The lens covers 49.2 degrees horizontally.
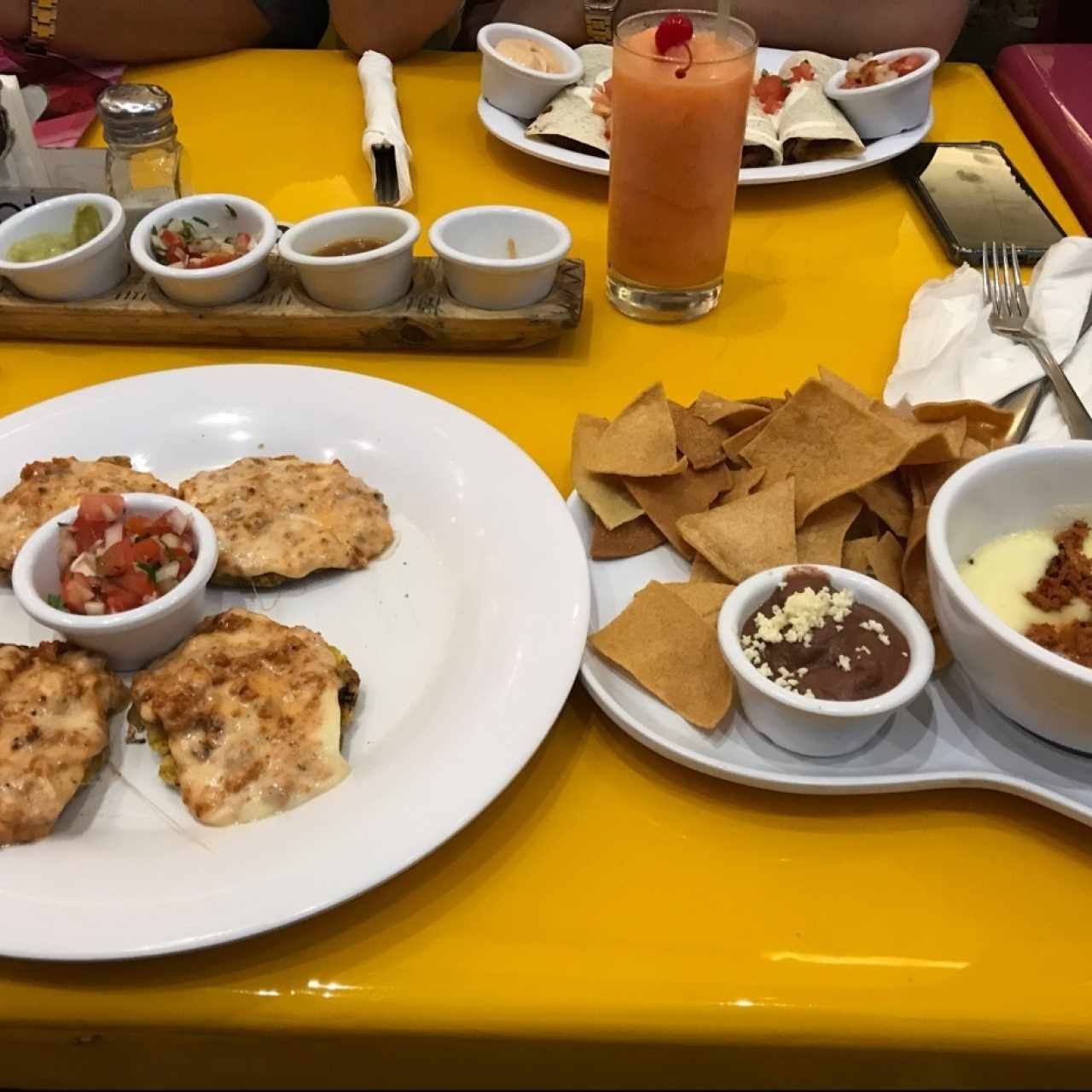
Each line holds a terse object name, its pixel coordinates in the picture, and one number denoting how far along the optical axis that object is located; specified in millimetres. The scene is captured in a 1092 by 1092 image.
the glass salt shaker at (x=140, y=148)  706
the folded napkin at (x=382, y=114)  770
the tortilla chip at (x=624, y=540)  508
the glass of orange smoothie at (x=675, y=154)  583
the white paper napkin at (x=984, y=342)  574
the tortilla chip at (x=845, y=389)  527
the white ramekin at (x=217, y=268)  628
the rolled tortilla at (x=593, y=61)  837
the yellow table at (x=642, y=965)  386
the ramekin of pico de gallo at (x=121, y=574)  458
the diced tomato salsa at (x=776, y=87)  817
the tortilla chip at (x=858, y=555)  490
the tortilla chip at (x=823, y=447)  490
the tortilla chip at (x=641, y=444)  512
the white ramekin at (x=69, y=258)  629
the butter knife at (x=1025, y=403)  561
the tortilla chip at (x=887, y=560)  479
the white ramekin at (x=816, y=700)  412
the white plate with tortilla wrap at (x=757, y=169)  757
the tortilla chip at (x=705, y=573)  488
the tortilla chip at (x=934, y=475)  493
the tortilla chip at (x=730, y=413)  539
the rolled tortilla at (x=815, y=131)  766
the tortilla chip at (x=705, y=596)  468
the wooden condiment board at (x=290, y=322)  636
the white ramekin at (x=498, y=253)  621
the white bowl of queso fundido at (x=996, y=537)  399
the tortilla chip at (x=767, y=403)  554
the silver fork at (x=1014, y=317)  551
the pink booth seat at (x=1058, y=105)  795
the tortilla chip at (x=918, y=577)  465
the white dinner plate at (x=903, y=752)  422
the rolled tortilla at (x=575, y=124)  779
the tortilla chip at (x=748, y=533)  477
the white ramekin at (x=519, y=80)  807
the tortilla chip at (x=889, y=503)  496
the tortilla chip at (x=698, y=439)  526
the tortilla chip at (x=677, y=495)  509
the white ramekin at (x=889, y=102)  775
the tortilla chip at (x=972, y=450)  504
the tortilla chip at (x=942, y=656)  453
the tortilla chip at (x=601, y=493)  508
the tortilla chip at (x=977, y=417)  527
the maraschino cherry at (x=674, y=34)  583
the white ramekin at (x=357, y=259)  624
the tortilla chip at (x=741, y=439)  532
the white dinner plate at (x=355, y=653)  386
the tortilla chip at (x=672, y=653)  446
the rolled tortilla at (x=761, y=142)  761
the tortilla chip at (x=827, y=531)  487
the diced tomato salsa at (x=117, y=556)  466
